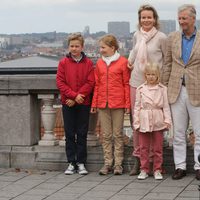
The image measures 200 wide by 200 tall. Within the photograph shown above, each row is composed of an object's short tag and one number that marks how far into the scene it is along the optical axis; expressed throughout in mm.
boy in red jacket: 10160
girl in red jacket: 10068
